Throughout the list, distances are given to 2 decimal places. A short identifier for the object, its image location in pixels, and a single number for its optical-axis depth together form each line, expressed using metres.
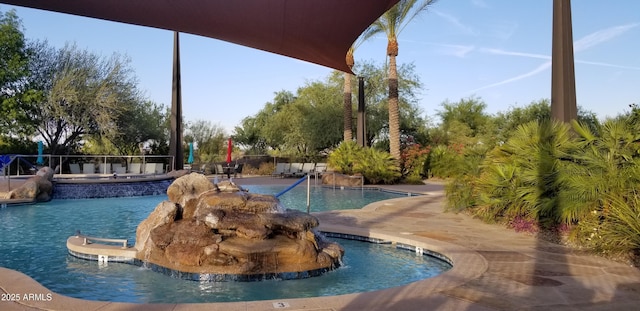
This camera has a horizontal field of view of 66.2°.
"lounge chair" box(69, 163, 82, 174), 20.45
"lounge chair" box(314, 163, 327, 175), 24.55
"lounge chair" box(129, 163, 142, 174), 20.67
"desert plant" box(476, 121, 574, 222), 7.75
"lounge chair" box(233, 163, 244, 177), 26.91
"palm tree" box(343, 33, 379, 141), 24.67
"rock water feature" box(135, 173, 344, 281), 5.45
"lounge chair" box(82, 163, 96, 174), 19.80
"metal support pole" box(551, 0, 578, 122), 9.10
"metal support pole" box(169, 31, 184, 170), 19.25
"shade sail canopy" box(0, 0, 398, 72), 4.71
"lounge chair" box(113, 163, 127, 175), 20.52
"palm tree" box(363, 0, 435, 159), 22.31
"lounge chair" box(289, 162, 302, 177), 24.92
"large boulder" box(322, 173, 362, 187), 19.27
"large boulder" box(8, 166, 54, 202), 13.13
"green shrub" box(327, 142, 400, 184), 19.81
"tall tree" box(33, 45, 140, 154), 23.20
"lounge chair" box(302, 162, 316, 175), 25.50
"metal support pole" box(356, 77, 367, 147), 23.58
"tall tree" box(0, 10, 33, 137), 21.56
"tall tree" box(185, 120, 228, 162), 35.34
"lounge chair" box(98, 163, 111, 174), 19.88
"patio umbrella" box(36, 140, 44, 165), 19.19
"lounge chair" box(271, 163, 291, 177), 24.80
